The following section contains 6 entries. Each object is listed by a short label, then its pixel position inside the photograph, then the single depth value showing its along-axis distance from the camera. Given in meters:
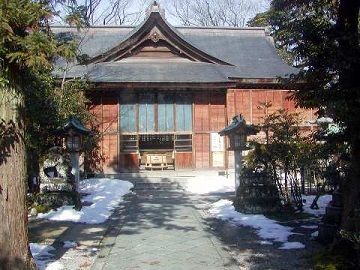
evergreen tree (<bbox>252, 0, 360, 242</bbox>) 6.09
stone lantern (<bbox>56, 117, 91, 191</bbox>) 13.12
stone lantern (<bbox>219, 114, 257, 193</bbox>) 13.15
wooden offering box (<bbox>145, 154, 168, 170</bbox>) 22.19
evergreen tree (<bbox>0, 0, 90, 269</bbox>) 4.89
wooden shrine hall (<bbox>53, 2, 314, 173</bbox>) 20.81
